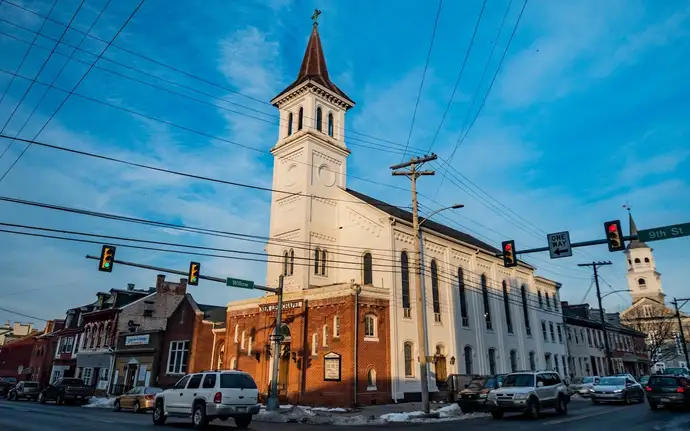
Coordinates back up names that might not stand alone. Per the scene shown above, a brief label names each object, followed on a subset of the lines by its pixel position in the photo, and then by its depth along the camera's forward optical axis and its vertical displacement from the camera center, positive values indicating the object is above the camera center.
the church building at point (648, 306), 81.56 +12.35
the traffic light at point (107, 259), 18.50 +4.25
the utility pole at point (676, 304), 53.55 +7.86
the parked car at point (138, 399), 24.61 -1.65
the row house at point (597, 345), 54.78 +3.30
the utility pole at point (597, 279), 41.37 +8.35
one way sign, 18.62 +4.96
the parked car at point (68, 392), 32.16 -1.65
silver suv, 17.89 -0.92
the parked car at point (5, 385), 49.00 -1.85
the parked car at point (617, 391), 24.92 -1.06
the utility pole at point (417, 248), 20.30 +5.66
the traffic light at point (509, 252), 20.97 +5.16
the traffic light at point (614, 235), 17.20 +4.94
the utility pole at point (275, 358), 22.38 +0.54
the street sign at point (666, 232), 15.75 +4.68
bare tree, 74.60 +7.97
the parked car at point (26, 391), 40.38 -2.02
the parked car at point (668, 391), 20.14 -0.84
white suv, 14.85 -0.95
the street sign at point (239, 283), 22.34 +4.03
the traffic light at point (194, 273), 20.86 +4.18
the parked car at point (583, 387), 33.97 -1.18
